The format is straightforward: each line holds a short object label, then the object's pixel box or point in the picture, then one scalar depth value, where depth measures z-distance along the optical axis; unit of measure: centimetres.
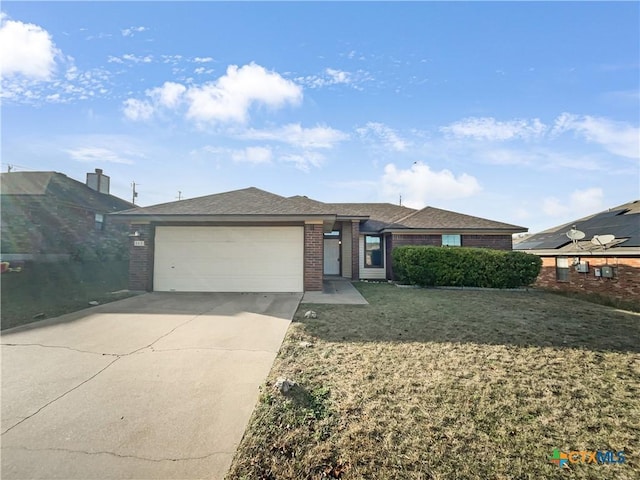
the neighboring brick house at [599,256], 956
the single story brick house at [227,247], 962
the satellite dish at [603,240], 1024
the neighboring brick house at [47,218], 1297
